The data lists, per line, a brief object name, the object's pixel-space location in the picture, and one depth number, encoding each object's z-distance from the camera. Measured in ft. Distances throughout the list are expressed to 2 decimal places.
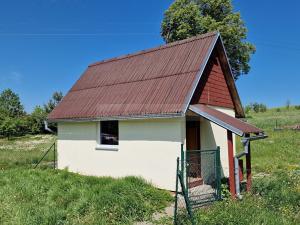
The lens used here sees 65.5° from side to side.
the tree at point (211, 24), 74.73
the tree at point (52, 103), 145.81
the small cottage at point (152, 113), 25.38
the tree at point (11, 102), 191.85
